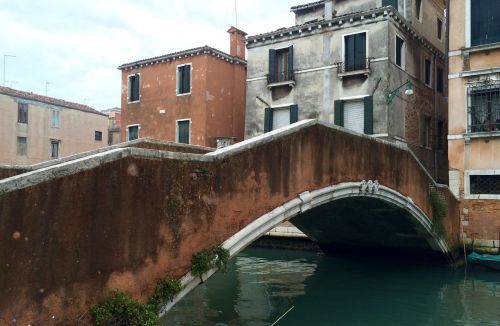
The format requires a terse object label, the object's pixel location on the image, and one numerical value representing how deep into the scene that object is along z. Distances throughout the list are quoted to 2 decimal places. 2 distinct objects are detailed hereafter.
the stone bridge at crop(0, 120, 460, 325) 3.69
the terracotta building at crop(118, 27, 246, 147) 18.84
